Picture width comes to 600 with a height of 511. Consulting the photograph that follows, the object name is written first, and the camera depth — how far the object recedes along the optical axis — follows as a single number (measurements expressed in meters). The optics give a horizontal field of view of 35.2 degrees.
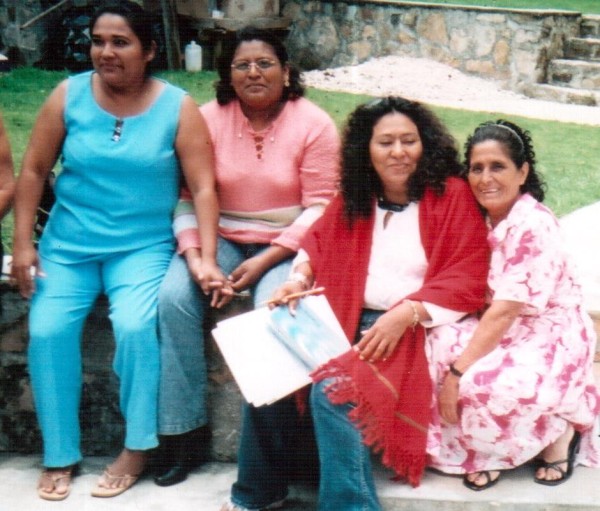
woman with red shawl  2.72
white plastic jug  11.38
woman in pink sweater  3.04
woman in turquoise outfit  3.04
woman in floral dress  2.77
